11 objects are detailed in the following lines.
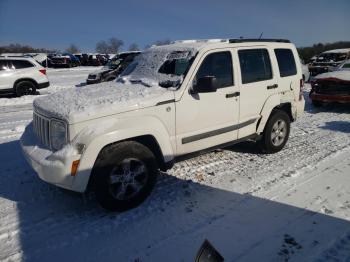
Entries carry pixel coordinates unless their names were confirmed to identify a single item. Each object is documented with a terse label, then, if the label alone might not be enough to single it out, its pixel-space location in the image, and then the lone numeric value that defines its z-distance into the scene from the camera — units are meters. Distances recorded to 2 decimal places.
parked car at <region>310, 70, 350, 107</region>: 9.47
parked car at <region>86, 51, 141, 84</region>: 15.08
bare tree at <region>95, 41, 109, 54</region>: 96.12
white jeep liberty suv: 3.59
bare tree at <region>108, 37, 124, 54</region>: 96.25
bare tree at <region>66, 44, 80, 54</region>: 89.09
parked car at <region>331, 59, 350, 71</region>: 11.38
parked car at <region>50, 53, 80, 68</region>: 31.09
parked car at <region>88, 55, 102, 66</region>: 35.69
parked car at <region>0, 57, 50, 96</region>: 13.17
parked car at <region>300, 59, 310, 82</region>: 16.31
